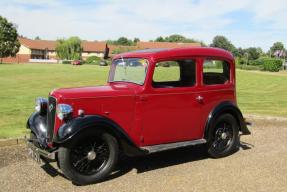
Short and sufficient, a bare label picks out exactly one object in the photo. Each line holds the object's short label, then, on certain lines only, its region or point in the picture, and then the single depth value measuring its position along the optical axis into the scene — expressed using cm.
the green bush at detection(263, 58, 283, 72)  5781
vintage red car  560
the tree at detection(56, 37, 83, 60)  11444
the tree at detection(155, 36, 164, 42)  15838
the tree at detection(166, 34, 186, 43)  15712
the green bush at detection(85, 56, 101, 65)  9811
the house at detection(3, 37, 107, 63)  12700
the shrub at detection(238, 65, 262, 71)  6415
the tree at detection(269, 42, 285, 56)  14288
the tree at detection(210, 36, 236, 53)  15675
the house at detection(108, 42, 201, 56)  10626
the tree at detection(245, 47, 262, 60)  12634
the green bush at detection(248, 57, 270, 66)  7875
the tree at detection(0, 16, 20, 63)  8712
